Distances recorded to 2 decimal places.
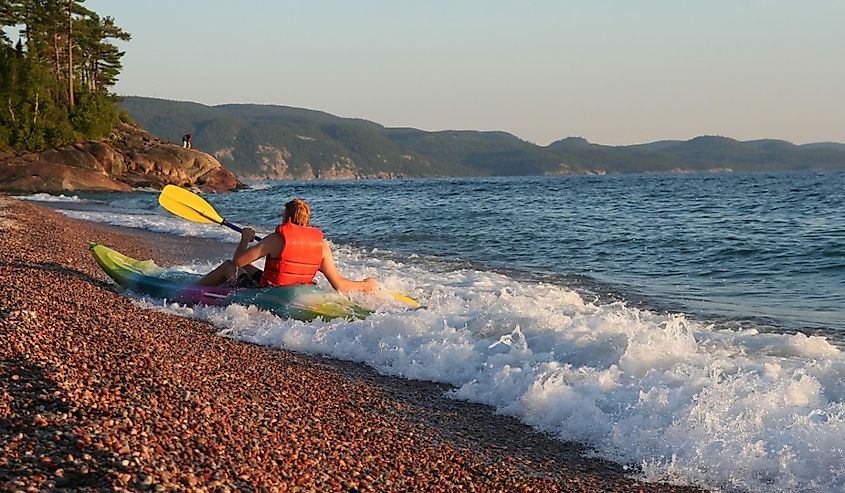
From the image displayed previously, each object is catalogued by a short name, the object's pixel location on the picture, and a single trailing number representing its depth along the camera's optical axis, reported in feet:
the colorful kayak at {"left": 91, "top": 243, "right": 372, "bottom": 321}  31.78
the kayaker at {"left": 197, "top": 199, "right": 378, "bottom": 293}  32.30
